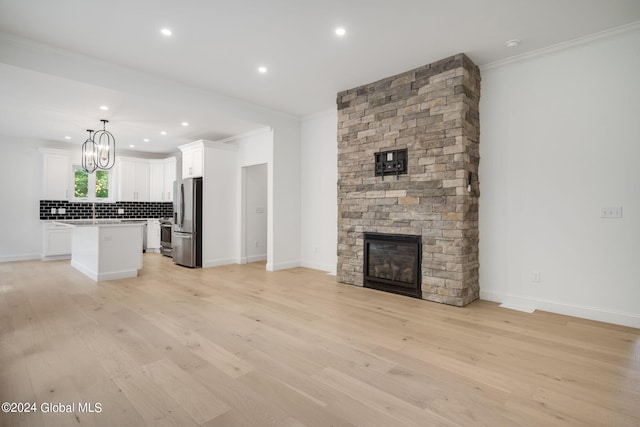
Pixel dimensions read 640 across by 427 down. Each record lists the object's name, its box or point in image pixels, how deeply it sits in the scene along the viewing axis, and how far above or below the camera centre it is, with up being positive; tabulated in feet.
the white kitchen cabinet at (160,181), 28.81 +2.68
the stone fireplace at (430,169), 12.42 +1.75
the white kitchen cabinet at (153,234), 28.08 -2.02
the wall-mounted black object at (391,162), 14.07 +2.16
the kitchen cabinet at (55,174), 23.85 +2.81
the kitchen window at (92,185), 25.84 +2.13
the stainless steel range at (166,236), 24.67 -2.01
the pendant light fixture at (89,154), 19.43 +3.72
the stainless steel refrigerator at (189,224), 20.54 -0.88
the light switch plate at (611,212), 10.61 -0.06
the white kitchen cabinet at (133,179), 27.55 +2.78
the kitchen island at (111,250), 16.61 -2.09
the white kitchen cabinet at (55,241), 23.21 -2.23
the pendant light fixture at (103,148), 18.70 +3.69
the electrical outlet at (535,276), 12.11 -2.49
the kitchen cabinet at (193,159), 20.98 +3.48
